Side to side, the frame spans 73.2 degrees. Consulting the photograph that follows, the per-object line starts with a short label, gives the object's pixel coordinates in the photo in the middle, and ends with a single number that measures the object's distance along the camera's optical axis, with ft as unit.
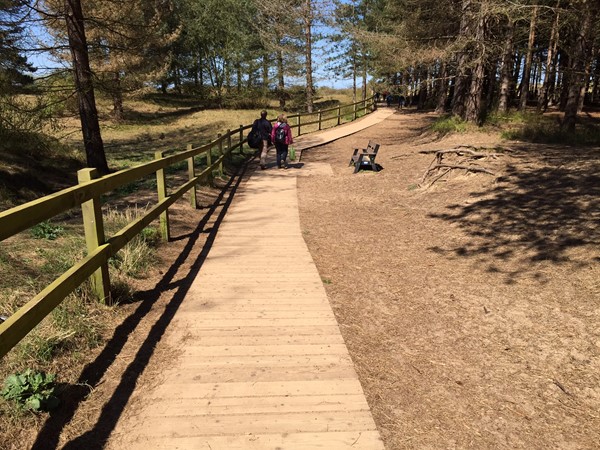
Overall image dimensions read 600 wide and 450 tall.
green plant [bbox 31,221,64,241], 18.33
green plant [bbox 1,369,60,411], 8.48
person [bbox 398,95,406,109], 137.90
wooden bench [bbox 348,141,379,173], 43.45
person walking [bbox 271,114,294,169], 42.75
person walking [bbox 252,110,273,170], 45.03
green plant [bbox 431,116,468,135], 52.57
